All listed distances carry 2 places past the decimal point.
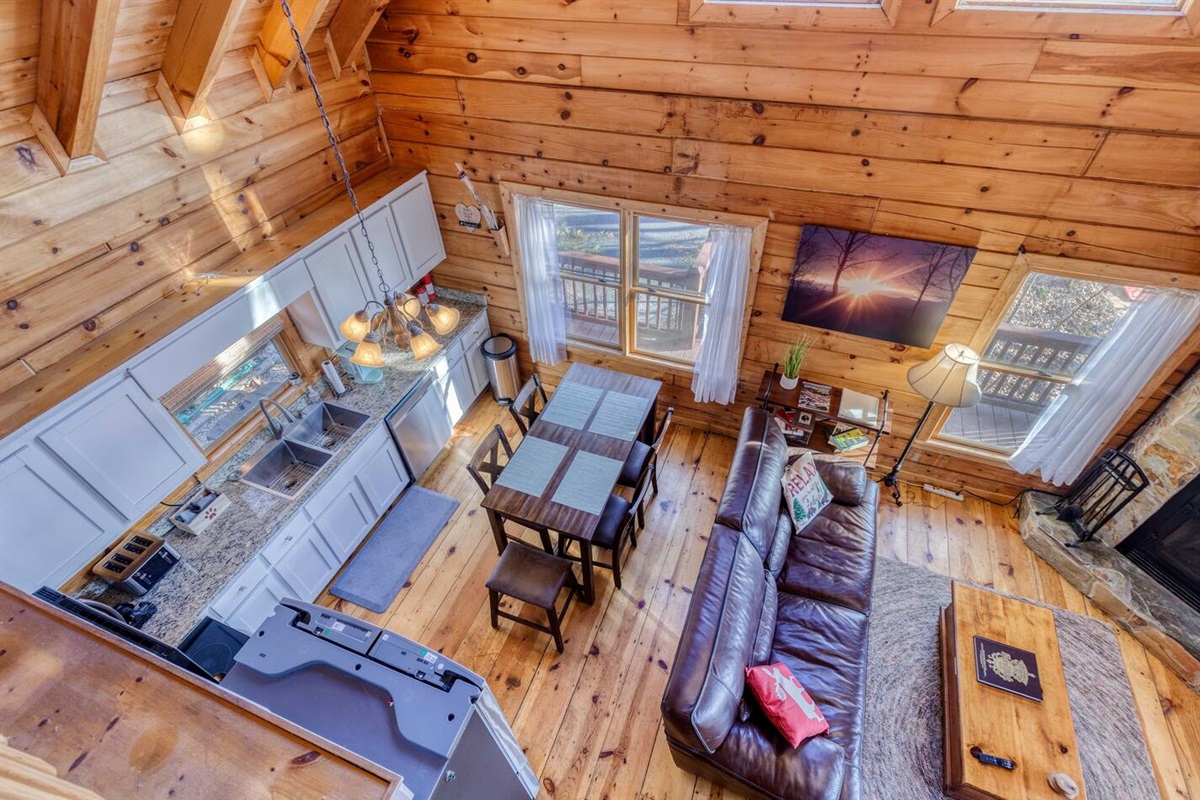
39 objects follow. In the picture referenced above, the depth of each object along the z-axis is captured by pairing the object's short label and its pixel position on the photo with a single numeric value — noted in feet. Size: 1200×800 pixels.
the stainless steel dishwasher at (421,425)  12.28
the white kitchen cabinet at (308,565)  10.18
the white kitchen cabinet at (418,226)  12.30
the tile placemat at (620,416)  11.26
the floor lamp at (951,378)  9.97
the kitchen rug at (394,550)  11.57
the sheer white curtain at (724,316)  11.05
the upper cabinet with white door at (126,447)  7.20
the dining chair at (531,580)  9.67
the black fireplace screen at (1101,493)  10.29
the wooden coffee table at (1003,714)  7.80
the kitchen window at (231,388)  9.77
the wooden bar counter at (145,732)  2.88
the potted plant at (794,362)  11.75
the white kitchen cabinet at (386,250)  11.41
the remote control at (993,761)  7.86
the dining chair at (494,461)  10.47
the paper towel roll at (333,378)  11.95
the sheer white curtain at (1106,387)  9.00
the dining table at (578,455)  9.90
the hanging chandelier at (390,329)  7.73
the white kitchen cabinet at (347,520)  10.93
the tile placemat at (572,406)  11.53
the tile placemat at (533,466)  10.34
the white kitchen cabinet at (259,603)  9.25
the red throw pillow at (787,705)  7.59
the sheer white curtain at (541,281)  12.38
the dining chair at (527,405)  11.93
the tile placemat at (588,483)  9.99
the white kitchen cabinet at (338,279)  10.43
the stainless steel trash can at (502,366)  14.85
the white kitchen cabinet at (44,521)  6.63
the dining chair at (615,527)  10.52
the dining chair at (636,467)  11.70
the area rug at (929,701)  8.86
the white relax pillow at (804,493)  10.64
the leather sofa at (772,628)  7.34
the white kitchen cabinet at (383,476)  11.73
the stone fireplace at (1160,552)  9.65
